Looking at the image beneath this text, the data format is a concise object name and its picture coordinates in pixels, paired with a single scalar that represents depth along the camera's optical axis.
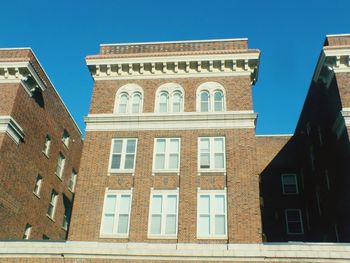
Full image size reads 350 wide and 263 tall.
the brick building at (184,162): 20.83
